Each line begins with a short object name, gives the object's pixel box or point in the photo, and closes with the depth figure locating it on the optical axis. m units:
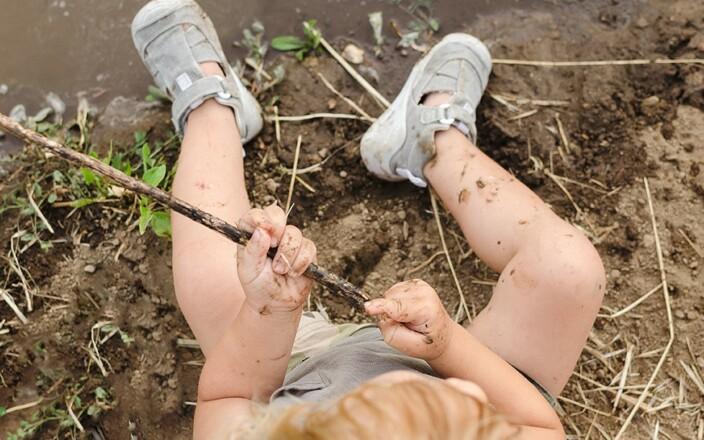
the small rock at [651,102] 2.19
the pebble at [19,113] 2.21
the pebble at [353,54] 2.29
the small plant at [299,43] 2.27
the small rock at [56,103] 2.24
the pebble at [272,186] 2.19
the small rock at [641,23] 2.28
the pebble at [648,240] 2.13
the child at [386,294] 1.14
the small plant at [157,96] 2.24
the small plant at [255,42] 2.28
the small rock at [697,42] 2.21
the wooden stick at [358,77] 2.26
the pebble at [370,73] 2.28
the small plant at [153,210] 1.94
